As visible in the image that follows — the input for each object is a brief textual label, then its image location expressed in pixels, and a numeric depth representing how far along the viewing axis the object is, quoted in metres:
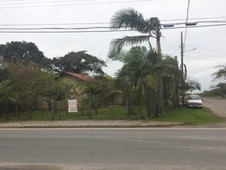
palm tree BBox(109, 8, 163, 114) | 12.02
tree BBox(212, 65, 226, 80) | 31.72
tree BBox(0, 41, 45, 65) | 27.96
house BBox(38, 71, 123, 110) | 14.77
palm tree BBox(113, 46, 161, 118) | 11.30
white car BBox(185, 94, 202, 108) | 17.85
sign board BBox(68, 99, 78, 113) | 12.35
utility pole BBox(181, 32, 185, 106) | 18.06
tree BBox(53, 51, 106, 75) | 26.69
